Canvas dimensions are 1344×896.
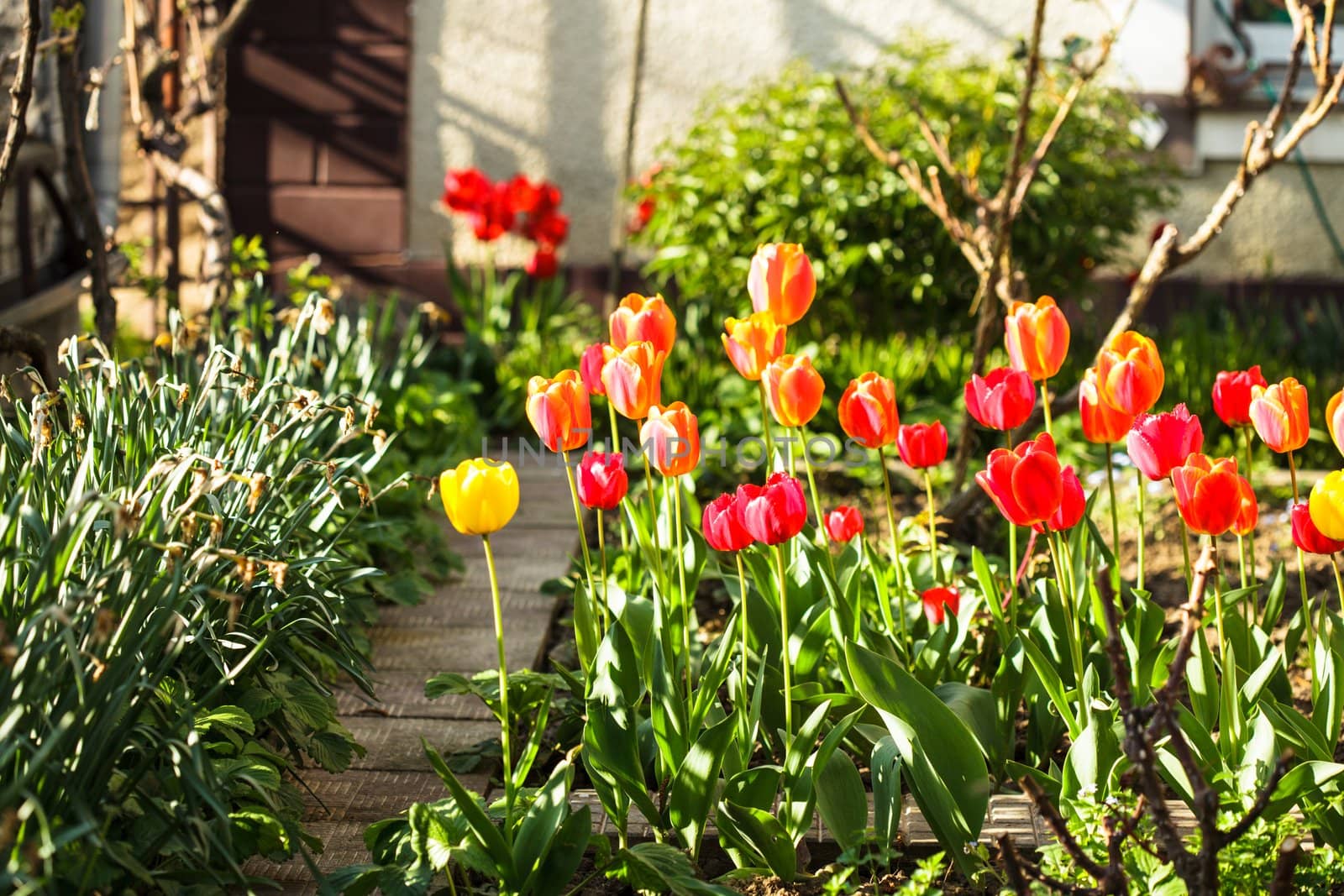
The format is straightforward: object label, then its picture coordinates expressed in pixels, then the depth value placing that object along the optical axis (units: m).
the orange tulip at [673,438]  1.75
